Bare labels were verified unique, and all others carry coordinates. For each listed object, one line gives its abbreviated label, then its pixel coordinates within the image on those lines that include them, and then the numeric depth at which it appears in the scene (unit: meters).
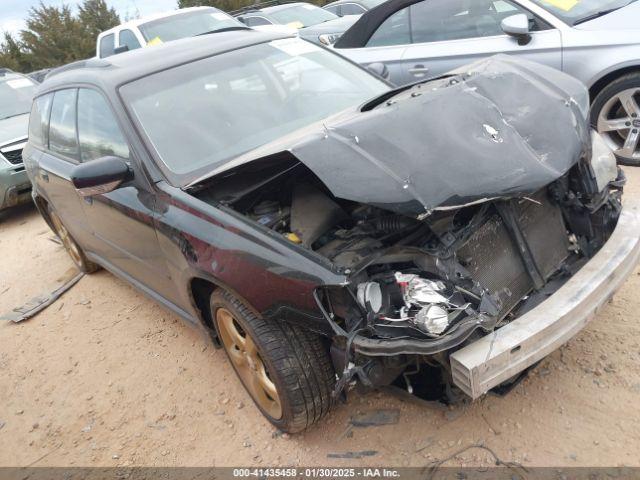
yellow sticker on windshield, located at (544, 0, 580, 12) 4.47
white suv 8.22
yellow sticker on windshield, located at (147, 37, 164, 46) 8.05
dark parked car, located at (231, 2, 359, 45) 10.22
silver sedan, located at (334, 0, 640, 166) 4.20
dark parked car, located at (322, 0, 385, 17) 11.69
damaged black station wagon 1.99
